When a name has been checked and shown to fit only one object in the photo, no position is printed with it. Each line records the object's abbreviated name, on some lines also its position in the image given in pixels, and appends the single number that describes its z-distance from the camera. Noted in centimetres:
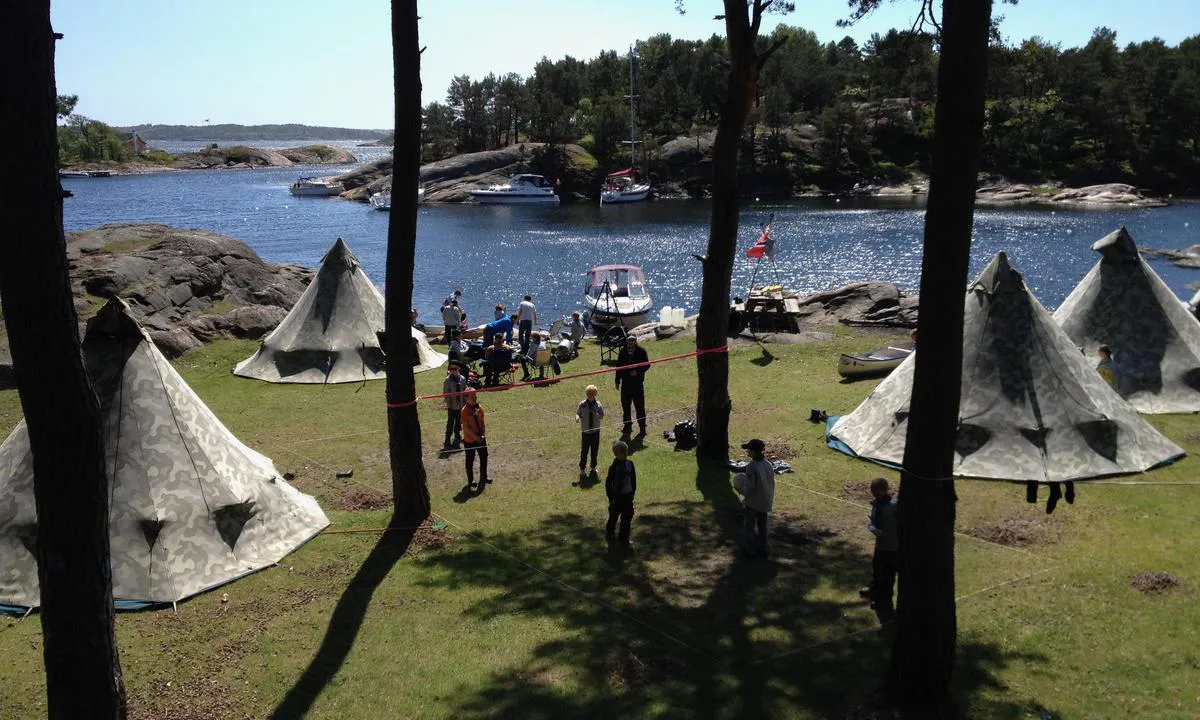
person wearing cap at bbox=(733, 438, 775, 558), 1226
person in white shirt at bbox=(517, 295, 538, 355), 2809
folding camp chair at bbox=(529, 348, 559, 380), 2456
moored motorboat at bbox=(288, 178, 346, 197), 13212
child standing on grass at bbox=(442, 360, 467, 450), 1750
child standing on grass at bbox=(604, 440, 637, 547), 1259
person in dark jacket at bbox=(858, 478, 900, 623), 1096
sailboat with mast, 10694
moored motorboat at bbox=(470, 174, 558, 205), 11062
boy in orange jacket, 1574
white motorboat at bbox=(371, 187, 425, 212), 11169
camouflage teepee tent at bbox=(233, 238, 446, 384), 2394
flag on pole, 3114
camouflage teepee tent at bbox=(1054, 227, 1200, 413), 1955
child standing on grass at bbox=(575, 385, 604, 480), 1596
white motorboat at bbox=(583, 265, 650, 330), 3622
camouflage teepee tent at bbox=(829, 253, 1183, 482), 1572
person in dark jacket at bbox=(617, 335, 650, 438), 1834
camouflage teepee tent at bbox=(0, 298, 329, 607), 1182
